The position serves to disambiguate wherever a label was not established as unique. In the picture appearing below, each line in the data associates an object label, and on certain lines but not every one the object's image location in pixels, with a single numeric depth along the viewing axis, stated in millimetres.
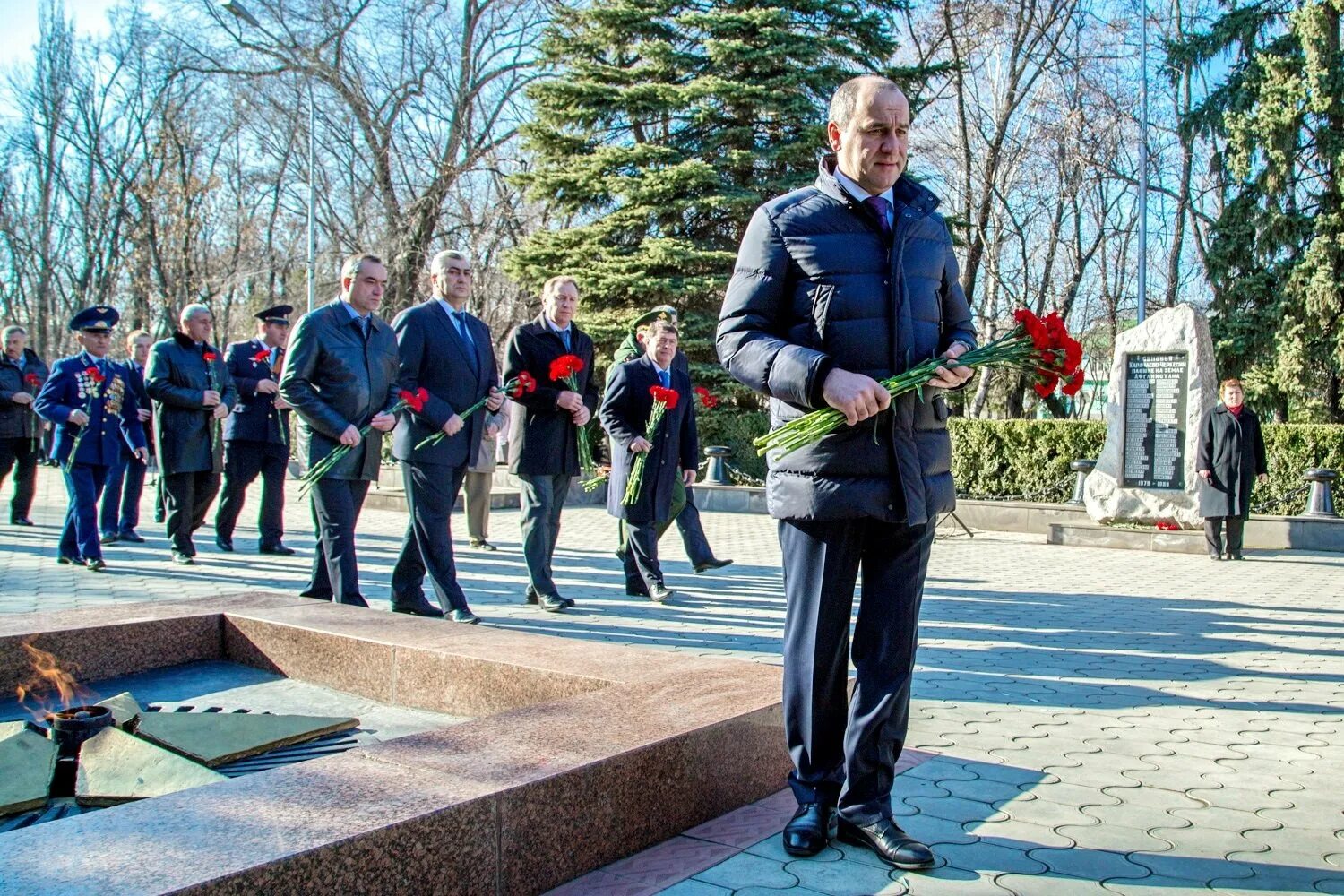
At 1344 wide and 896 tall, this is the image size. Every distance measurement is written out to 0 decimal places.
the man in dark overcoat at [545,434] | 7590
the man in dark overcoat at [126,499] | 10961
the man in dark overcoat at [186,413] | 10000
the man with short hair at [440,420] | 6727
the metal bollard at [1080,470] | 15828
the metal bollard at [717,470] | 18906
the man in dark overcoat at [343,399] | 6641
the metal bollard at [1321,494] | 14406
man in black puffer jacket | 3201
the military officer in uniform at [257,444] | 10688
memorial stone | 14414
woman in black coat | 12469
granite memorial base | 2334
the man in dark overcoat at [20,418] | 11914
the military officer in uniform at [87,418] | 9094
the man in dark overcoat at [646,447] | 8461
